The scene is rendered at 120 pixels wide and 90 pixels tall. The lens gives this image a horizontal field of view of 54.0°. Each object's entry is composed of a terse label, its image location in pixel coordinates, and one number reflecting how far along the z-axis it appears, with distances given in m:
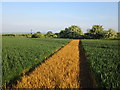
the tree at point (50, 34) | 81.91
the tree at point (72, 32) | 69.31
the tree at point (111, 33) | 64.29
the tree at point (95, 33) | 63.68
